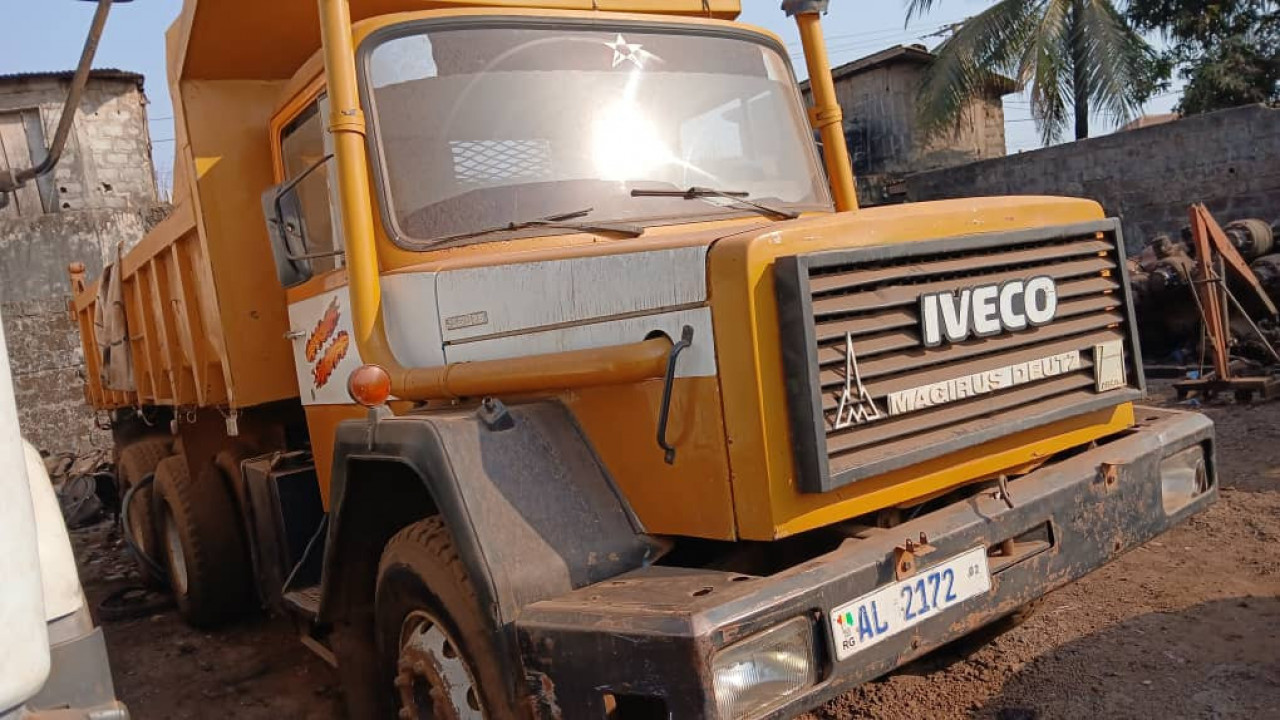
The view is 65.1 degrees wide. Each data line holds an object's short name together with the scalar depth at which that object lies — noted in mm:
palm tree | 15898
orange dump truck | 2307
